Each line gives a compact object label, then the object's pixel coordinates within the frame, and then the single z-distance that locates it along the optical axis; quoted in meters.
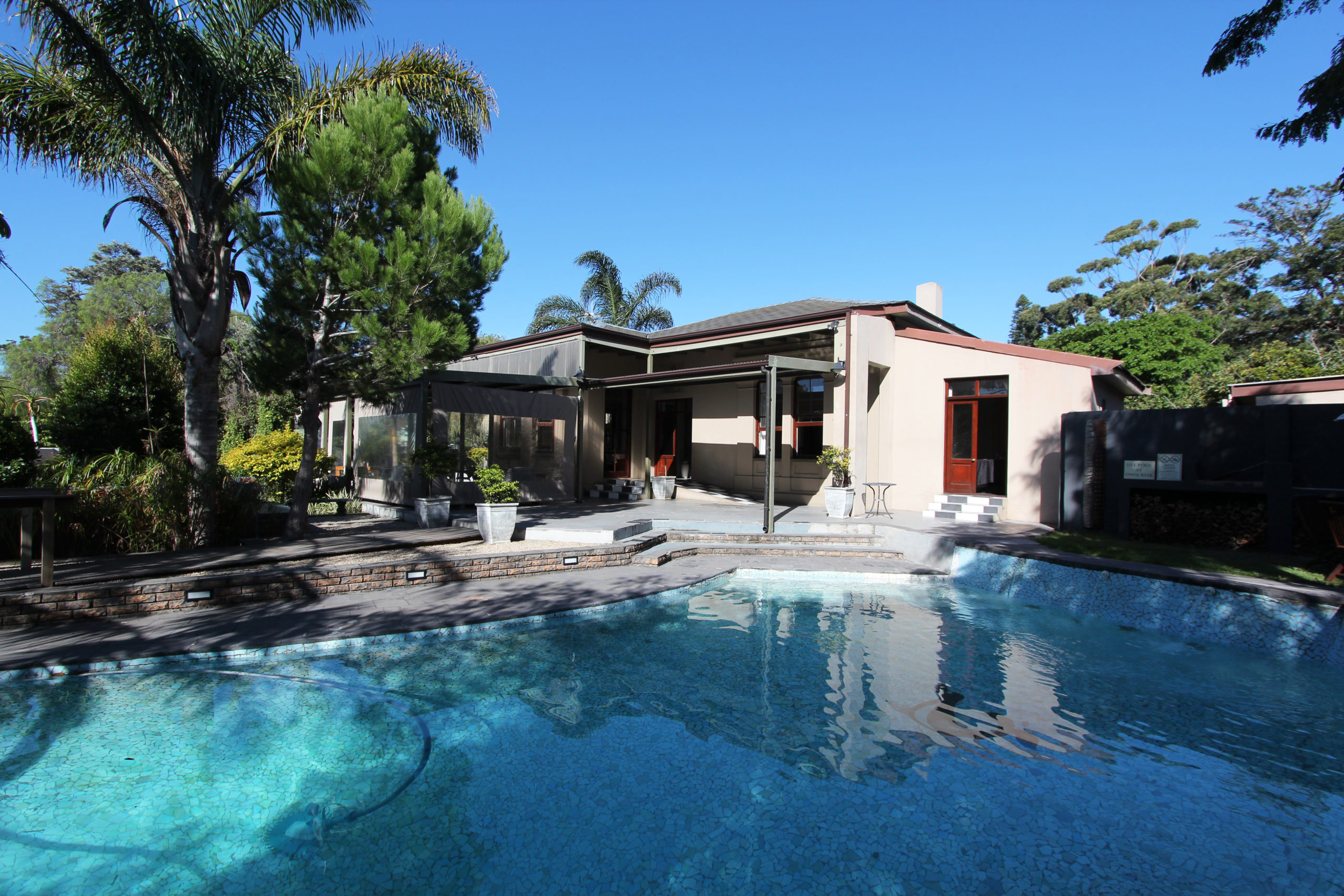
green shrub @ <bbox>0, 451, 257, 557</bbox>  7.50
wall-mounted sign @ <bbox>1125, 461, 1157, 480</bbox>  10.24
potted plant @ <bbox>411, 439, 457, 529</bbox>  10.30
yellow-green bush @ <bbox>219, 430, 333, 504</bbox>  13.18
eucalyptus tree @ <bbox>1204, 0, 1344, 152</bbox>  7.38
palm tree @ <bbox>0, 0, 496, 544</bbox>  7.32
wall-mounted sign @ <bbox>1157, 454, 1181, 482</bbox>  9.99
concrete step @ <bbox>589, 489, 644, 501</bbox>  16.59
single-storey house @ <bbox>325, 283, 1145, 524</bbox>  12.38
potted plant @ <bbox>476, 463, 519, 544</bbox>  9.80
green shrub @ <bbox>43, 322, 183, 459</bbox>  11.51
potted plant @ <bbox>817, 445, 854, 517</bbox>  12.10
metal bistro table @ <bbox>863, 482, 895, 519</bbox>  13.37
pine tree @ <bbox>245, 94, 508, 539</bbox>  8.37
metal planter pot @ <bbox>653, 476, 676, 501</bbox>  16.08
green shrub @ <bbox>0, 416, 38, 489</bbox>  8.40
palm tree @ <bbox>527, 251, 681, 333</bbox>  26.47
